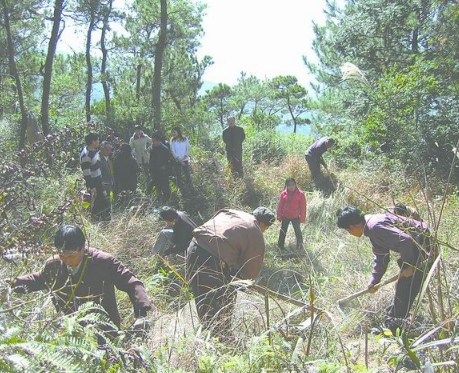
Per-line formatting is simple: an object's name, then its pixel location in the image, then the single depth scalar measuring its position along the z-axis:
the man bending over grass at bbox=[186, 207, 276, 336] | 3.84
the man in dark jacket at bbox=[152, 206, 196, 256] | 5.53
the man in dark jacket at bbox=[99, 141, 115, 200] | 7.38
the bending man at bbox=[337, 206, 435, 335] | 3.68
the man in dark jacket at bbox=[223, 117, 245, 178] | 10.20
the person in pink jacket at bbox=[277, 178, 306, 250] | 7.61
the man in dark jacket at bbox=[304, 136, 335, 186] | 10.04
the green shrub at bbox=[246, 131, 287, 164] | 12.55
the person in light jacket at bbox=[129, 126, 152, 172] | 9.41
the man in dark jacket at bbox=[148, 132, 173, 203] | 8.66
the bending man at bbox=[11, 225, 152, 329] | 2.87
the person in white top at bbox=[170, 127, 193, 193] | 9.20
